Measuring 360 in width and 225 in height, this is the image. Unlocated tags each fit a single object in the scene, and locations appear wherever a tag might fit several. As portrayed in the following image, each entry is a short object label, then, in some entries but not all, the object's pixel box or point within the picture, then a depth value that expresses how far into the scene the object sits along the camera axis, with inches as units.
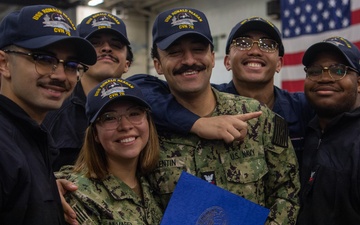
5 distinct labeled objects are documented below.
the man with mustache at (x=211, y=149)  76.0
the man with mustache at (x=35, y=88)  54.7
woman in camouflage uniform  67.4
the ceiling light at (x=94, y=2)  451.5
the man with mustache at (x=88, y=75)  93.4
